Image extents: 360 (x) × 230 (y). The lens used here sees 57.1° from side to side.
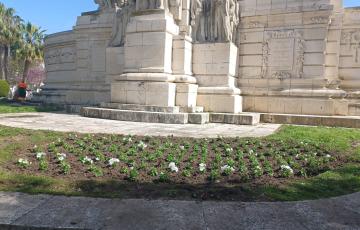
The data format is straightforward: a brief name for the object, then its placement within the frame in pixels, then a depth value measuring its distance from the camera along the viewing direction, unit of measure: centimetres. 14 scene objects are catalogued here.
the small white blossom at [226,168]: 468
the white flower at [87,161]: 499
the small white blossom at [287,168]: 467
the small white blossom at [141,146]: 606
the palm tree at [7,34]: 4562
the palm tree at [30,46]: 4710
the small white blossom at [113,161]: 489
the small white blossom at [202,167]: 469
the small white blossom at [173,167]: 468
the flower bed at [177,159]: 453
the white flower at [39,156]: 516
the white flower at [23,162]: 478
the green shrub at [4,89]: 2695
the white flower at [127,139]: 663
